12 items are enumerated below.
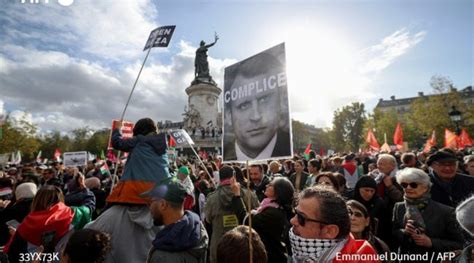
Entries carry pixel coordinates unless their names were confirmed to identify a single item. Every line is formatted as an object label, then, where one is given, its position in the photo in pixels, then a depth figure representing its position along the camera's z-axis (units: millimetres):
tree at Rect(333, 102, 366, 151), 76500
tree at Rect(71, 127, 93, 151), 82000
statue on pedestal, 43000
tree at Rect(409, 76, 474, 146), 35531
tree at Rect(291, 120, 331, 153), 100950
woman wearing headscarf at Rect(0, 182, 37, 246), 4066
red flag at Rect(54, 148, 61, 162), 18459
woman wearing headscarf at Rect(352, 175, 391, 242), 4035
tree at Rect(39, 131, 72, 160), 73812
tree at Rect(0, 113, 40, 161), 39406
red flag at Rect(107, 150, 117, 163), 12467
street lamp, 12781
